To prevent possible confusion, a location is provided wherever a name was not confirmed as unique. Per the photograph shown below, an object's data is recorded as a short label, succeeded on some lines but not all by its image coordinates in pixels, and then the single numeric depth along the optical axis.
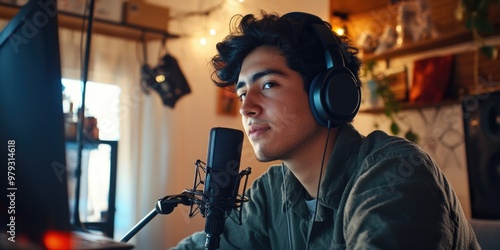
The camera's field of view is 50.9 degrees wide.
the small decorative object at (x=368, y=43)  3.16
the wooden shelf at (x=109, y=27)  2.50
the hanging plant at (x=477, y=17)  2.24
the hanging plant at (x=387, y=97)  2.84
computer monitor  0.52
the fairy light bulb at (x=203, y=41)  3.13
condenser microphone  0.81
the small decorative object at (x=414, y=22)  2.82
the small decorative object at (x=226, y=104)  3.21
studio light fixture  2.90
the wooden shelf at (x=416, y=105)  2.74
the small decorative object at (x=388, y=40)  3.01
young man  0.74
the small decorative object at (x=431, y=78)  2.79
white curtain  2.89
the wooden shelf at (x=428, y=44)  2.62
